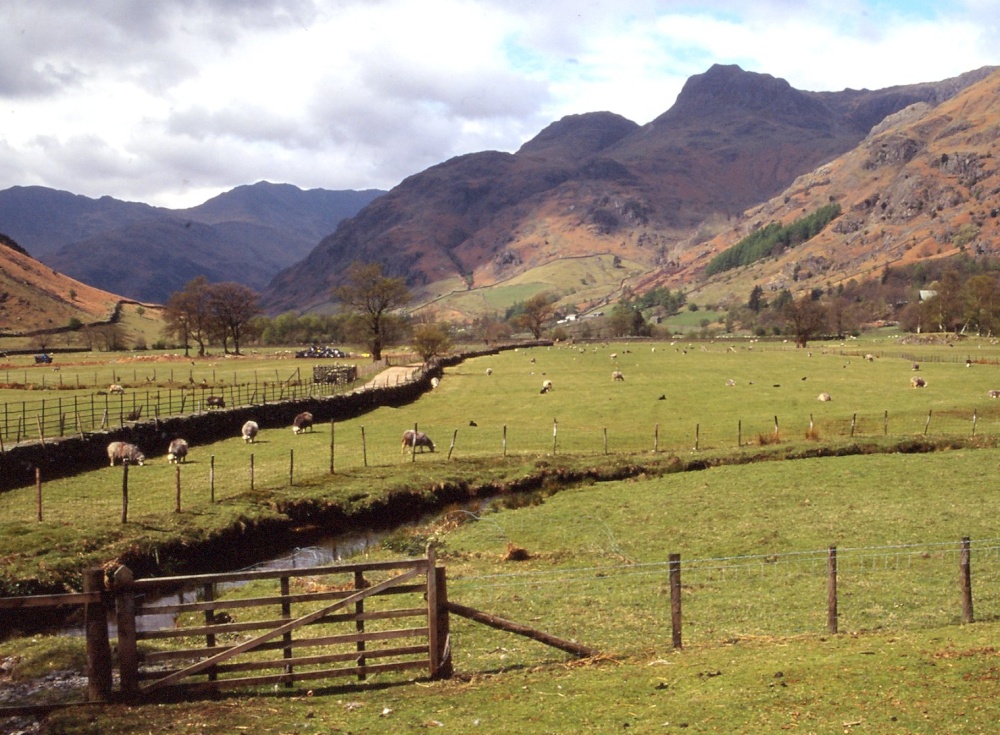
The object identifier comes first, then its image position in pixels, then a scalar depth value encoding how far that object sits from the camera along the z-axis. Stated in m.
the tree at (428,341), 115.12
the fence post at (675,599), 15.23
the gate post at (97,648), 12.66
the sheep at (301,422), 55.44
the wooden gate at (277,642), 12.88
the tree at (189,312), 158.25
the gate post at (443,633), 14.12
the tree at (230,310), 164.00
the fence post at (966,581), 16.25
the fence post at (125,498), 27.52
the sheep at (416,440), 47.14
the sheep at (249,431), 50.91
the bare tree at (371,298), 119.19
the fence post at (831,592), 15.95
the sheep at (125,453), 42.19
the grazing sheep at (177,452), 43.47
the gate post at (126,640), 12.75
